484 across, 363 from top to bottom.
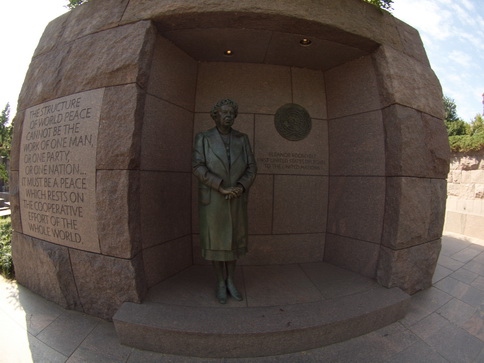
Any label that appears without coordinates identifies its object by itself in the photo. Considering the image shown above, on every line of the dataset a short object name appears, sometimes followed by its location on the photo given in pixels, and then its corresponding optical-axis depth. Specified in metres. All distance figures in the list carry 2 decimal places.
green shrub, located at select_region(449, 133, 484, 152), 8.21
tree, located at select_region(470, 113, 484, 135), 12.85
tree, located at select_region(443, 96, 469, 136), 15.45
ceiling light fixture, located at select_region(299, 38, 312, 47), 3.41
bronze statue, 2.80
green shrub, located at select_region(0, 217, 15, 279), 3.90
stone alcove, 2.85
